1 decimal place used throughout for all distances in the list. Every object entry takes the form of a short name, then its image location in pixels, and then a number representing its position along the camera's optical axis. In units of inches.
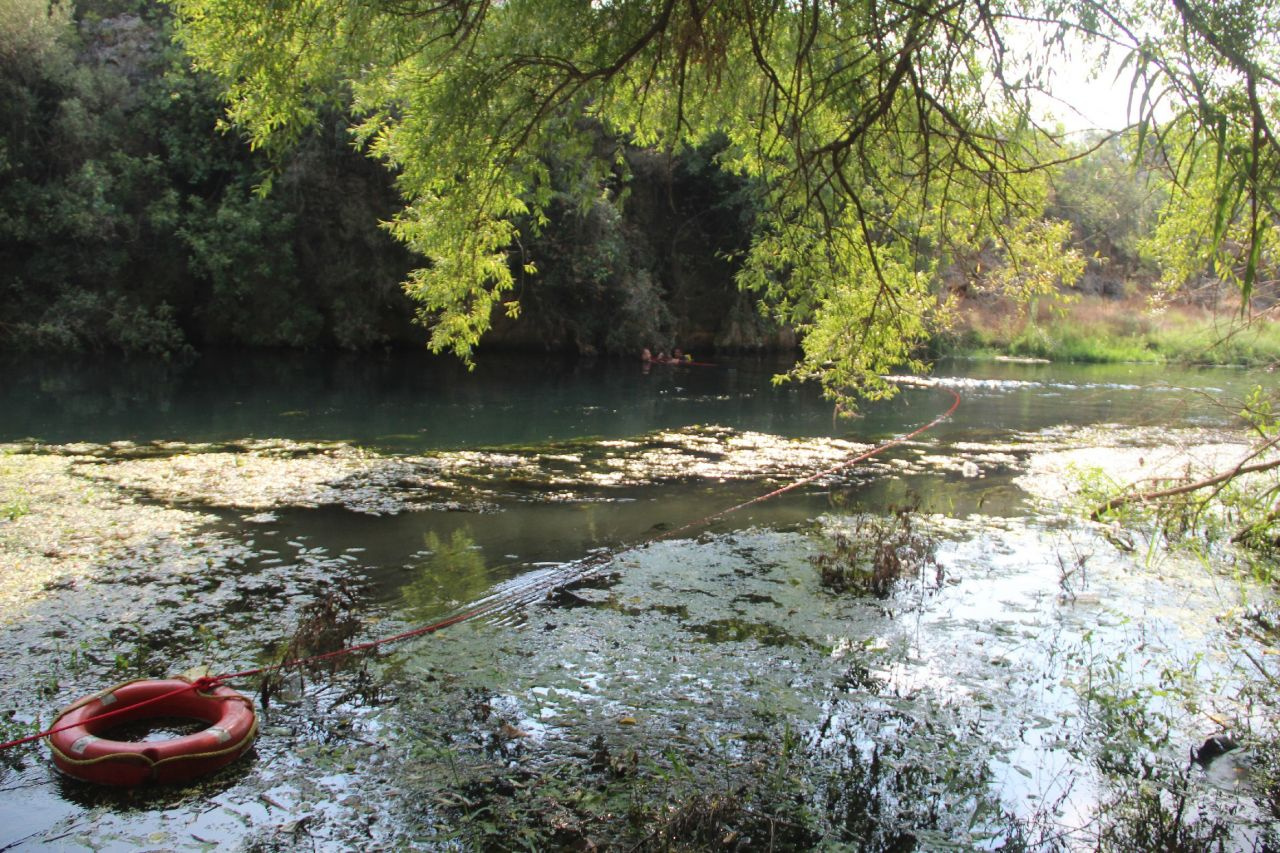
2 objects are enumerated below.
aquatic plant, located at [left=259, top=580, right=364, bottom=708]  179.8
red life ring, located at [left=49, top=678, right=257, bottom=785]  145.9
